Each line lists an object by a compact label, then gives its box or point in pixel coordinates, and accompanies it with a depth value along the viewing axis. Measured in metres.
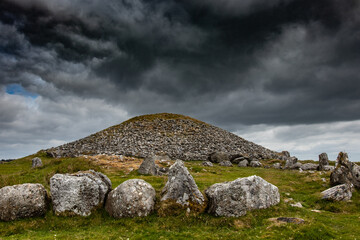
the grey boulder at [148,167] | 40.72
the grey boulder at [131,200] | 18.55
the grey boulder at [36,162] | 51.79
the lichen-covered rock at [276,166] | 60.40
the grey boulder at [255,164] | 61.89
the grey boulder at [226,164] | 61.22
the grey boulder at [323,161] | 54.03
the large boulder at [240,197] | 18.78
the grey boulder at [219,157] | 66.49
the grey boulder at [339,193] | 24.27
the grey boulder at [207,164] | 57.82
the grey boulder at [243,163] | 61.78
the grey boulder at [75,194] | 19.28
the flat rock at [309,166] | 57.12
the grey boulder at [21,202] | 18.47
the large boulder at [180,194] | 18.89
